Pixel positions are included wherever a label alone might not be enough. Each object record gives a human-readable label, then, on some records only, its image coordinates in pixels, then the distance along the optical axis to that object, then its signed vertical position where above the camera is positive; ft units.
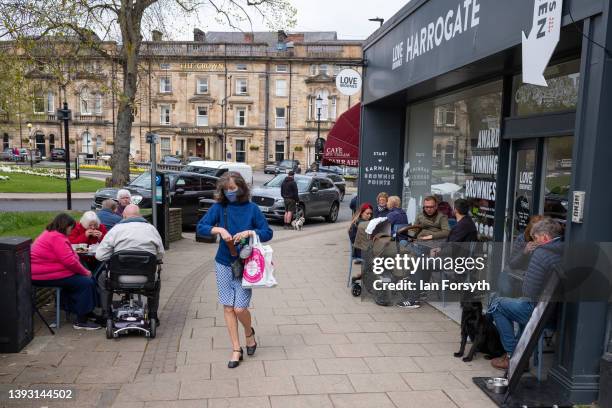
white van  71.05 -2.50
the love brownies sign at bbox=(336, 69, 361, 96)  37.52 +5.22
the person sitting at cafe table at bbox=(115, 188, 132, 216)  27.78 -2.68
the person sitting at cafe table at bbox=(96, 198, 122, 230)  24.87 -3.25
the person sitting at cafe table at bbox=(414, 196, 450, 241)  24.76 -3.15
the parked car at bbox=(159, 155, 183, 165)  172.17 -3.85
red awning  45.47 +1.04
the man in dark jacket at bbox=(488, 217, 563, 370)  14.67 -3.52
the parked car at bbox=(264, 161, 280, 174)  174.09 -5.80
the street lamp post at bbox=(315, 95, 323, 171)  57.58 +0.68
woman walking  16.52 -2.45
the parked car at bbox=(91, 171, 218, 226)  48.65 -3.87
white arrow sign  15.43 +3.65
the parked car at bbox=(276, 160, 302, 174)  170.27 -4.49
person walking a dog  53.36 -4.05
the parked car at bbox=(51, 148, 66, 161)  190.66 -3.68
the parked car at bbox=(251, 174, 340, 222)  57.31 -5.18
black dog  17.69 -5.90
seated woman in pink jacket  19.20 -4.35
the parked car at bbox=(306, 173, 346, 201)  103.82 -5.64
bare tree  46.13 +11.27
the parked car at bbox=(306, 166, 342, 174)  138.62 -4.35
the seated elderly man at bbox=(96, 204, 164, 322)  18.95 -3.35
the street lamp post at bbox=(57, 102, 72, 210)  54.51 +2.65
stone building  196.44 +17.15
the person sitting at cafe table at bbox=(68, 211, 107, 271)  22.03 -3.72
